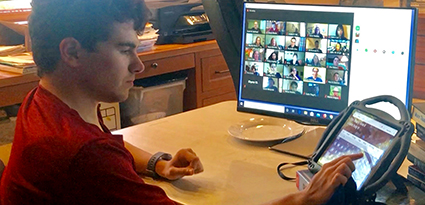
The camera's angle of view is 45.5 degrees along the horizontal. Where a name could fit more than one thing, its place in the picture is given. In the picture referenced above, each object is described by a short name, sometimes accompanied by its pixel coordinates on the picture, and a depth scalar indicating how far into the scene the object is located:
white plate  1.54
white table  1.23
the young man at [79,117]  0.95
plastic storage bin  2.76
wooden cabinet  2.69
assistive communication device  1.05
